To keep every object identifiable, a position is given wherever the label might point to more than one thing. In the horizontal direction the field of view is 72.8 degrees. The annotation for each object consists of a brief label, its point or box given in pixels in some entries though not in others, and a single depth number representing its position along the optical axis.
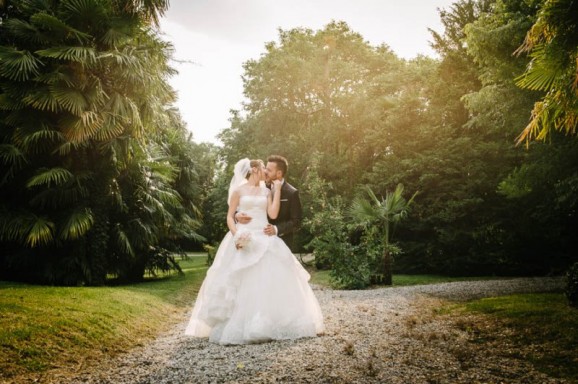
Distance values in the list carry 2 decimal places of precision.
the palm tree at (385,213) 13.66
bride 5.52
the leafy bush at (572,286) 6.69
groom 6.18
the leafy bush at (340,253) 13.14
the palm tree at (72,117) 9.10
